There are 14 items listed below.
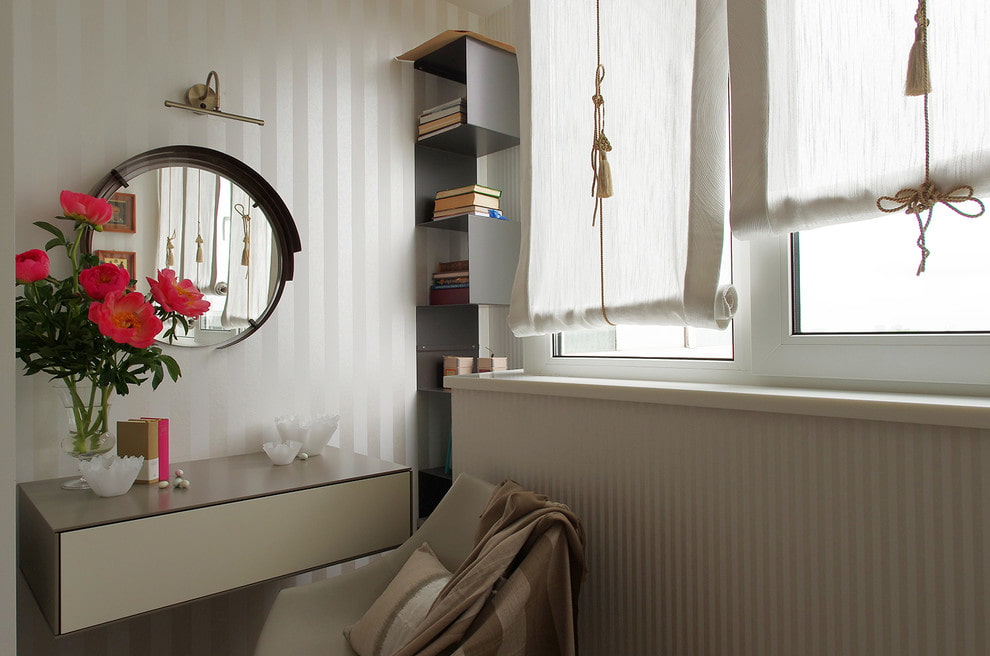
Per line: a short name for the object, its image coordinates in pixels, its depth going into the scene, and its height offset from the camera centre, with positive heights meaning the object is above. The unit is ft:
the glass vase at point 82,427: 5.67 -0.84
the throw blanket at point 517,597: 3.75 -1.66
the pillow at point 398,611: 4.47 -2.05
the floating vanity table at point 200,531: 4.78 -1.72
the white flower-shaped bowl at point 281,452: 6.73 -1.27
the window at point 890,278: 3.81 +0.34
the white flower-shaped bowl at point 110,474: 5.35 -1.19
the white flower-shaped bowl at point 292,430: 7.09 -1.09
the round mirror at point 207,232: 6.47 +1.16
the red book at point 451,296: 8.41 +0.52
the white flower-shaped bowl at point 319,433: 7.20 -1.15
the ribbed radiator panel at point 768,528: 3.33 -1.27
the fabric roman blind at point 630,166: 4.71 +1.43
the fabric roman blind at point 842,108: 3.53 +1.40
